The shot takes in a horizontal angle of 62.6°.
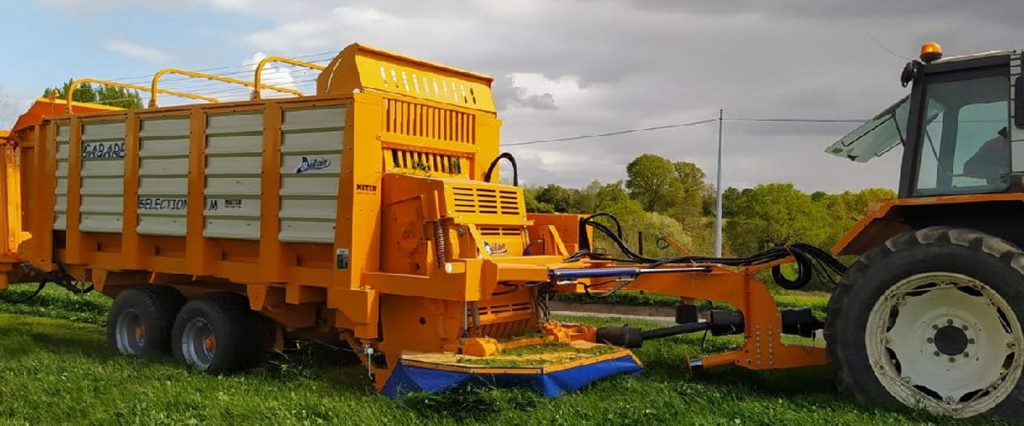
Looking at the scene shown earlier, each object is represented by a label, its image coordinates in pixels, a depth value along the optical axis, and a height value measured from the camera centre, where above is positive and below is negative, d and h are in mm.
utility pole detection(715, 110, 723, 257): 23984 +342
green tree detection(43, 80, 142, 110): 23188 +3617
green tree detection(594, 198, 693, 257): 25094 +187
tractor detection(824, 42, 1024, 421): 5230 -181
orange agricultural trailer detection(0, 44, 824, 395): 6668 -206
